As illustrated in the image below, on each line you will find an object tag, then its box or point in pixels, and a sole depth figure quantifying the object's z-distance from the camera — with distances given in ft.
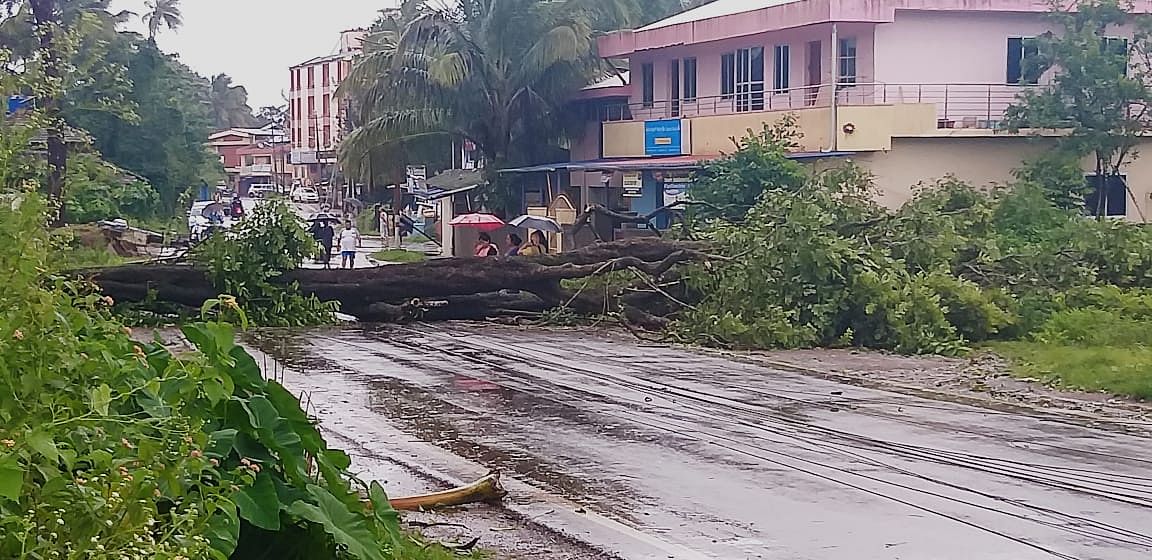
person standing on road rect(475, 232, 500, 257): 94.38
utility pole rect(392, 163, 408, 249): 200.20
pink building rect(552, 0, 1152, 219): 95.71
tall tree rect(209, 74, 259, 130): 495.73
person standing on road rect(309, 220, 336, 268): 127.17
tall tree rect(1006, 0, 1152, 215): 94.89
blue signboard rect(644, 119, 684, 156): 111.96
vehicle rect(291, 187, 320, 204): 321.65
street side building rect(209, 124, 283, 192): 403.34
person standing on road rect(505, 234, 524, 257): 91.30
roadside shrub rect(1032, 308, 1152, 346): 58.85
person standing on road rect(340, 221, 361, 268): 126.11
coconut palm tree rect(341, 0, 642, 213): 129.59
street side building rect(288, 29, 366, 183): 325.01
